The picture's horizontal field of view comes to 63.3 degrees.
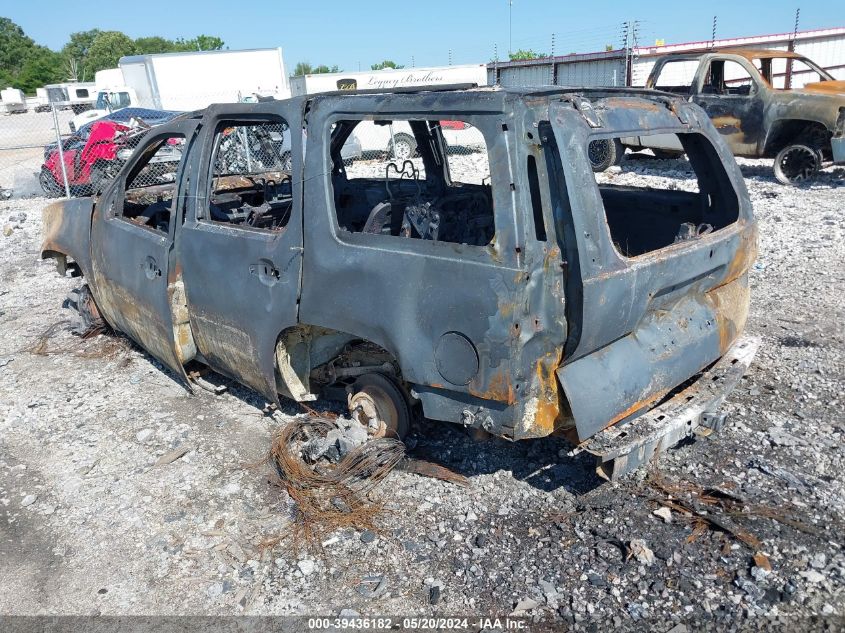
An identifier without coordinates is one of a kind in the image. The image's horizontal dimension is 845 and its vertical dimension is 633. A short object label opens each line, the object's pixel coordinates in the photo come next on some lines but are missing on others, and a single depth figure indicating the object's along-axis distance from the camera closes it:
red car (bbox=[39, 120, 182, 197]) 13.63
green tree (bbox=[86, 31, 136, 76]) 67.09
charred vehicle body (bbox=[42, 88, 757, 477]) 2.91
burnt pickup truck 10.33
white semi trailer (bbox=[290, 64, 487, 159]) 21.28
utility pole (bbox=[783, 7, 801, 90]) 13.49
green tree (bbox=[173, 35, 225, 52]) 75.94
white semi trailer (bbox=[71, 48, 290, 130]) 24.58
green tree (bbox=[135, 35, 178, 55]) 78.48
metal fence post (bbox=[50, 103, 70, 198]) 12.52
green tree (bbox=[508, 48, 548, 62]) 49.91
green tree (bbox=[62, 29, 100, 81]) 66.31
